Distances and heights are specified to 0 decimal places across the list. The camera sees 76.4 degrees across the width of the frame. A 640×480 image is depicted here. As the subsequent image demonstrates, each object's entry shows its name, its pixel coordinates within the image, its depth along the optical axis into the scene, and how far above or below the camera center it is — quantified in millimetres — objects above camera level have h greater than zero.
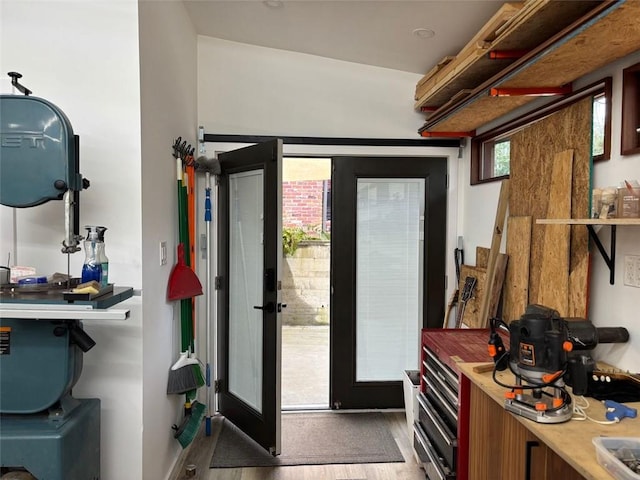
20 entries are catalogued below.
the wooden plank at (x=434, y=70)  2547 +1052
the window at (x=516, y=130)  1785 +557
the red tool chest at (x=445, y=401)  1852 -889
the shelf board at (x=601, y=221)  1408 +33
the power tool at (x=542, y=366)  1312 -469
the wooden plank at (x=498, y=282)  2438 -319
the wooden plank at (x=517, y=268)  2230 -219
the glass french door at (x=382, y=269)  3199 -324
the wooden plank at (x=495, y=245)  2496 -101
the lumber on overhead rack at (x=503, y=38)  1502 +844
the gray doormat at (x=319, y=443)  2625 -1489
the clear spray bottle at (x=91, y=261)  1581 -137
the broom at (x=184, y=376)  2293 -863
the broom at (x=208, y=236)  2924 -68
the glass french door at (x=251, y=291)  2553 -442
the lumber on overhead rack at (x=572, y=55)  1344 +701
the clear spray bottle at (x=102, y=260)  1612 -136
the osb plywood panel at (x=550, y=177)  1850 +269
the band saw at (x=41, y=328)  1413 -385
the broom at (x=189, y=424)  2383 -1196
